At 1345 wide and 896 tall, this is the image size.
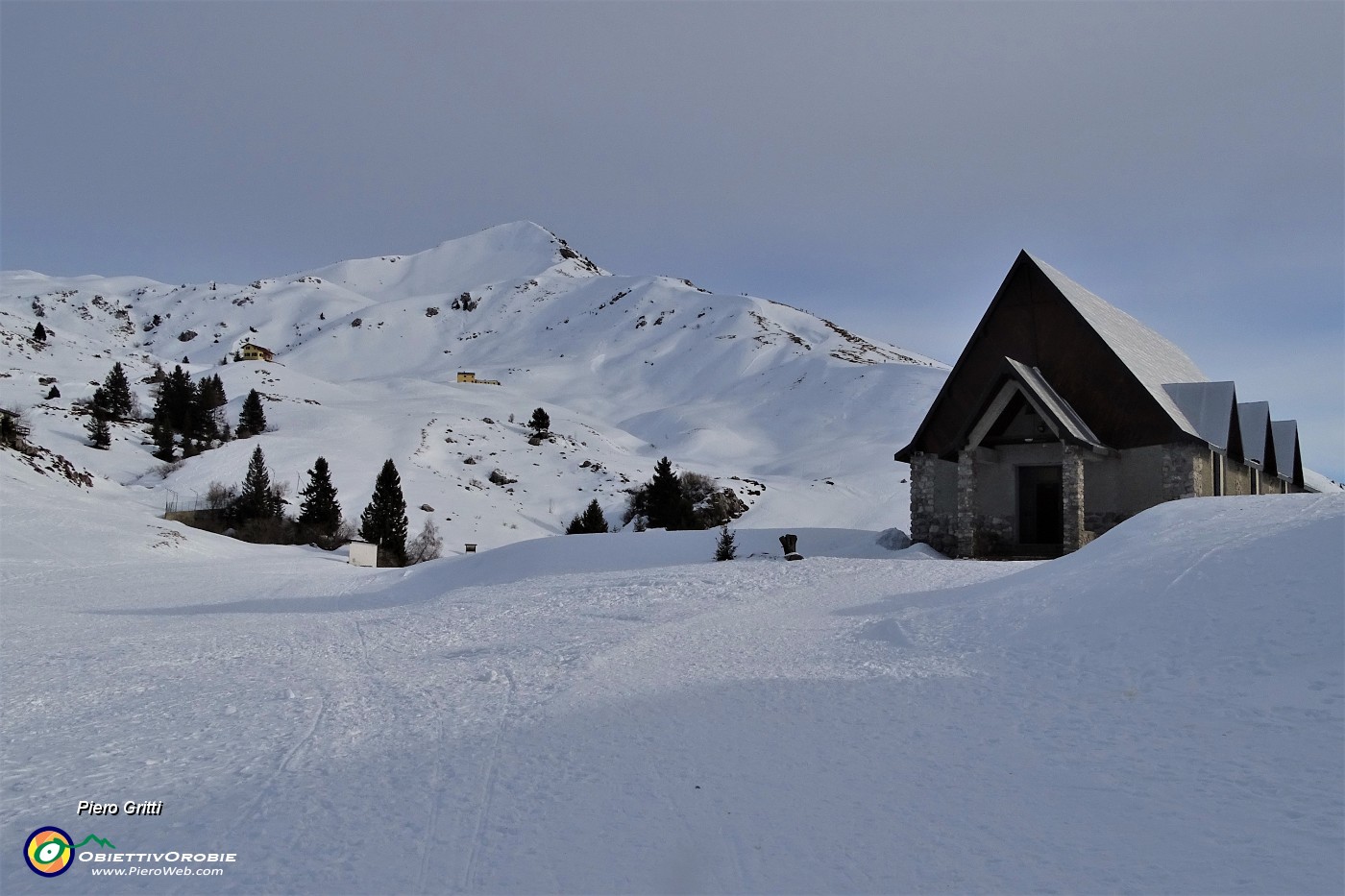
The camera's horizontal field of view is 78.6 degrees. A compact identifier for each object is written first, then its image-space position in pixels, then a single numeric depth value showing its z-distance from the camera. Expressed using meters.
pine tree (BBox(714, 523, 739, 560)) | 20.19
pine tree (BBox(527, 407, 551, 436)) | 73.62
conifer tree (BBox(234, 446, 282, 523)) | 41.97
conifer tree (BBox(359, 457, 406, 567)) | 39.06
